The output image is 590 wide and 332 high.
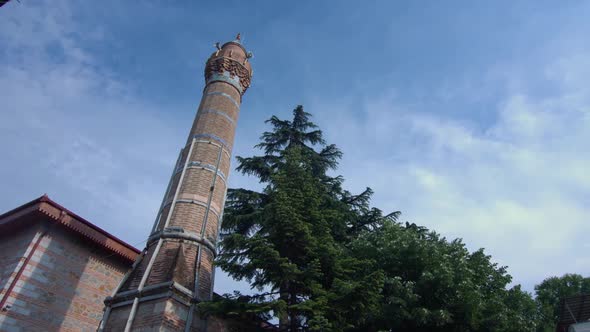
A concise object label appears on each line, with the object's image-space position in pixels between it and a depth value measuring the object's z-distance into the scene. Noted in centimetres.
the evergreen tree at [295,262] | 948
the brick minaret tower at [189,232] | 1019
